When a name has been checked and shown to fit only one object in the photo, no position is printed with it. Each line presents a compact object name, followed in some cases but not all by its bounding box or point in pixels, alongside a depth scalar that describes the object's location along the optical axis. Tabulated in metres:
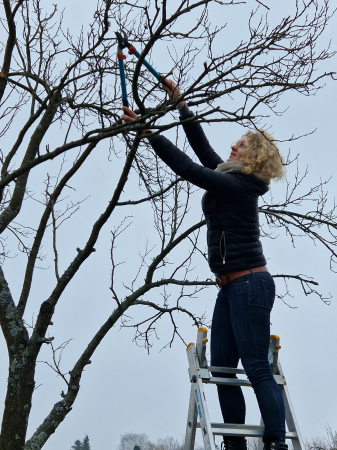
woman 2.91
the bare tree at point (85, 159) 3.55
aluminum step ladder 3.00
